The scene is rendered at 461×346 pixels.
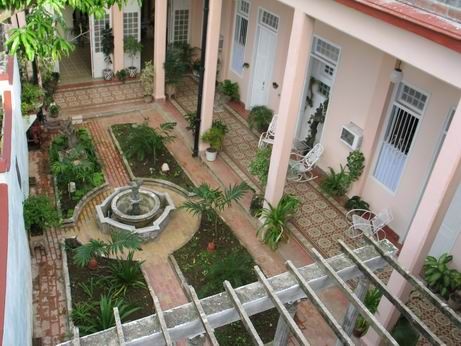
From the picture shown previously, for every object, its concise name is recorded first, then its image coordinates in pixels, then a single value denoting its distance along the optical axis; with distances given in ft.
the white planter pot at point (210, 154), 38.88
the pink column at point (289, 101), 25.83
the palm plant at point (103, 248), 26.53
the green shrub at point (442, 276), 27.09
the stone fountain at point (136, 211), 30.94
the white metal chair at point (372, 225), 31.68
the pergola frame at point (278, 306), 13.57
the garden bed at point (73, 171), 33.45
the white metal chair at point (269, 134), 39.37
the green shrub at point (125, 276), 27.17
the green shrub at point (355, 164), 33.73
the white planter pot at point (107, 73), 49.78
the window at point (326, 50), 35.43
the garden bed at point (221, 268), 25.50
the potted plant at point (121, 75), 49.67
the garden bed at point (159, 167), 36.76
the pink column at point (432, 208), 19.16
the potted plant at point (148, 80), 46.75
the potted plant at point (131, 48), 49.26
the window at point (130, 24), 49.03
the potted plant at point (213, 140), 38.63
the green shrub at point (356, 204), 34.17
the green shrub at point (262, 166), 33.17
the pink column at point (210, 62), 34.14
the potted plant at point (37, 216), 27.89
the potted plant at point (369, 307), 25.09
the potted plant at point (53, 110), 41.45
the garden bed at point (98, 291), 26.05
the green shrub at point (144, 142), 37.83
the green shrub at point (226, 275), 26.66
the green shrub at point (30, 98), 35.55
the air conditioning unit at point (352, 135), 33.71
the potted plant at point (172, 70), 46.26
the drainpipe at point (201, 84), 34.63
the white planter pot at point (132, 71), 50.86
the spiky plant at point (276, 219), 30.04
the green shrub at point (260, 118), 42.11
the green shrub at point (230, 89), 47.19
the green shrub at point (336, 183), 34.73
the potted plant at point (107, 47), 48.19
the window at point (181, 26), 52.65
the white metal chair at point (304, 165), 36.55
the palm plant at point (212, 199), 31.04
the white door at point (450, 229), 28.55
